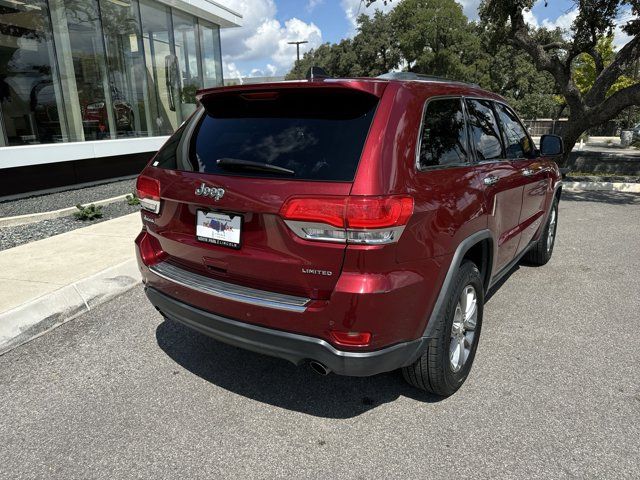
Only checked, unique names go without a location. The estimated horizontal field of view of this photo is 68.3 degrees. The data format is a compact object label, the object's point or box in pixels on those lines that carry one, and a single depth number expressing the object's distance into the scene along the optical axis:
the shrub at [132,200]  8.18
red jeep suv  2.18
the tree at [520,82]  40.84
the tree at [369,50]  44.53
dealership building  8.84
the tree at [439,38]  38.66
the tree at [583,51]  11.56
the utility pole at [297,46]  56.31
